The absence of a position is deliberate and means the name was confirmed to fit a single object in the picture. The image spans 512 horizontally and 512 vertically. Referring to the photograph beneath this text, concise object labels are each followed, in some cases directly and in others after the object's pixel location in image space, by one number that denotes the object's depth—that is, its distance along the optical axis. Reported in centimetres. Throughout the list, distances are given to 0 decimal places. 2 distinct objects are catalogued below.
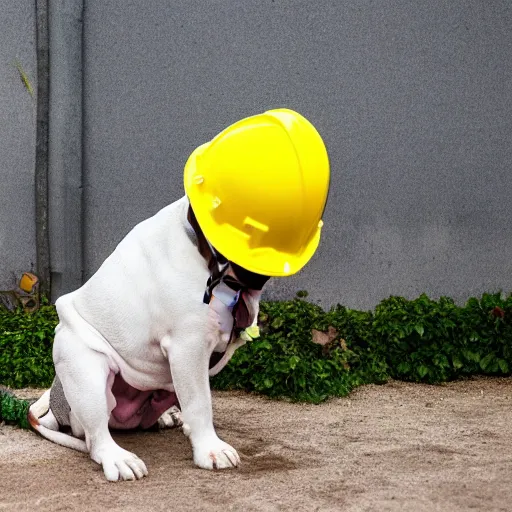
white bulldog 312
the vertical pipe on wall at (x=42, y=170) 549
